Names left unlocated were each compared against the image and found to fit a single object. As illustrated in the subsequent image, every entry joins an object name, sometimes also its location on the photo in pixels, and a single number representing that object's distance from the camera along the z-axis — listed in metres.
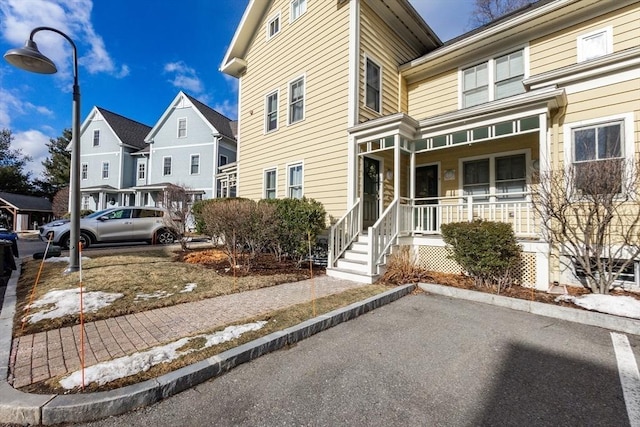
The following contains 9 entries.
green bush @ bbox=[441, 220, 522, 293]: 5.95
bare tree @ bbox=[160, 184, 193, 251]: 10.72
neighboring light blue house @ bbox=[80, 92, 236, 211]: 22.41
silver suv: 11.25
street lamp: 6.62
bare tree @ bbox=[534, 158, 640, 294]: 5.06
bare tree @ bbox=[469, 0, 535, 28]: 15.85
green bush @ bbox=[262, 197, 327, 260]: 8.09
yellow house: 6.32
